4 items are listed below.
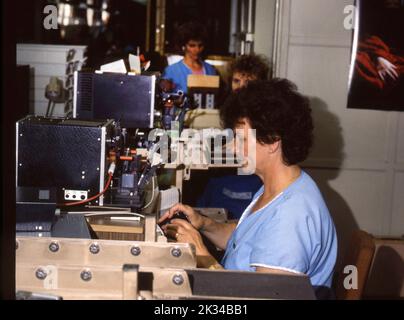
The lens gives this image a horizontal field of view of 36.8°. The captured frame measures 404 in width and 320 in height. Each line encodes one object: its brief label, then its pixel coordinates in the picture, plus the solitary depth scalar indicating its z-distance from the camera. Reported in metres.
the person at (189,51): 5.04
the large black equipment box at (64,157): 2.06
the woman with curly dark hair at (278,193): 1.80
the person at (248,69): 3.93
